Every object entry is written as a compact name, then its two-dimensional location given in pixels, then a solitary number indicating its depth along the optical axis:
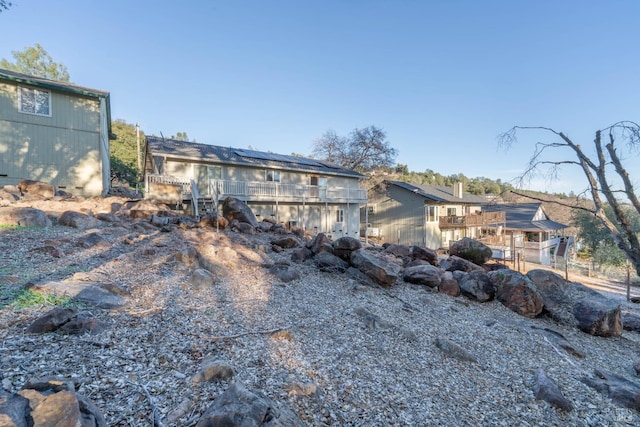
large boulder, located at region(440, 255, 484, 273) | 9.27
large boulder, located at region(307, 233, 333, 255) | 7.99
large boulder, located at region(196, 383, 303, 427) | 2.05
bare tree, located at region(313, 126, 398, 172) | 29.88
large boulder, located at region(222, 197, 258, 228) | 11.27
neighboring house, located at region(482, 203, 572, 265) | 25.34
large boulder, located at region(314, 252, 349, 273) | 7.44
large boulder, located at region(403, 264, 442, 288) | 7.76
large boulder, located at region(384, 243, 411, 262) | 10.54
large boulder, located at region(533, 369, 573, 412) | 3.55
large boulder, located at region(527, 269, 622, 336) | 6.57
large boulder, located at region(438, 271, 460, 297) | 7.61
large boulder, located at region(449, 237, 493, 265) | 10.62
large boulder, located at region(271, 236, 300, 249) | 9.26
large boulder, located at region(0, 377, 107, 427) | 1.72
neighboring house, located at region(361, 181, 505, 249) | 24.47
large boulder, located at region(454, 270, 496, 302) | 7.50
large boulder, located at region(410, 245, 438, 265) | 9.91
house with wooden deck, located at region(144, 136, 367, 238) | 14.77
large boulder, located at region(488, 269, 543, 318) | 7.07
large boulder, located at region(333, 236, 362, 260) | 7.81
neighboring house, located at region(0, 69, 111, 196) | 11.64
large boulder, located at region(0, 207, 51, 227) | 7.25
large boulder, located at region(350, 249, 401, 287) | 7.08
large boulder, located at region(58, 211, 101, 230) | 7.96
